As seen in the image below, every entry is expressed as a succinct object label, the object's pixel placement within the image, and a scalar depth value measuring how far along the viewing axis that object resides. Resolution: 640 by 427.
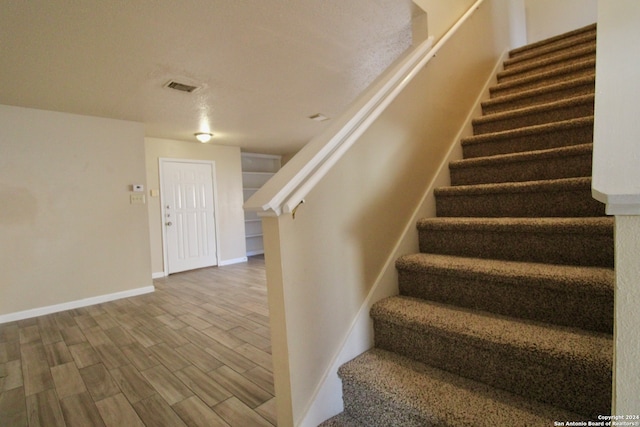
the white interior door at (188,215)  4.94
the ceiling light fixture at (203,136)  4.59
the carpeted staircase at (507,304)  0.91
